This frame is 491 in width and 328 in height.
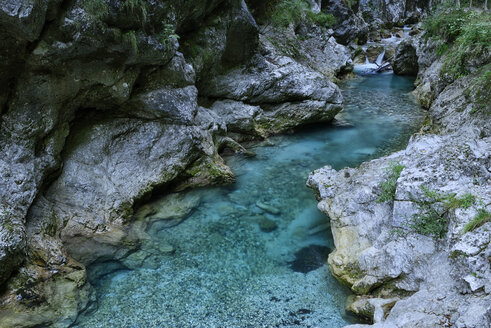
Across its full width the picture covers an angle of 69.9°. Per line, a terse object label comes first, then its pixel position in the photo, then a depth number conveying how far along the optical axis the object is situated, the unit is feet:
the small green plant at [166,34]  28.58
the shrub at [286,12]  55.11
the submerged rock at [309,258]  22.09
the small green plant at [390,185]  20.62
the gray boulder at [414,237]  14.03
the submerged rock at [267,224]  26.25
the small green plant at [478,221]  14.98
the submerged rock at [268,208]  28.53
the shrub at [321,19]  69.67
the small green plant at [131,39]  25.28
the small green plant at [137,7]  24.24
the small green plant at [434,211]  16.92
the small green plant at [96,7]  22.14
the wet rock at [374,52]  94.99
